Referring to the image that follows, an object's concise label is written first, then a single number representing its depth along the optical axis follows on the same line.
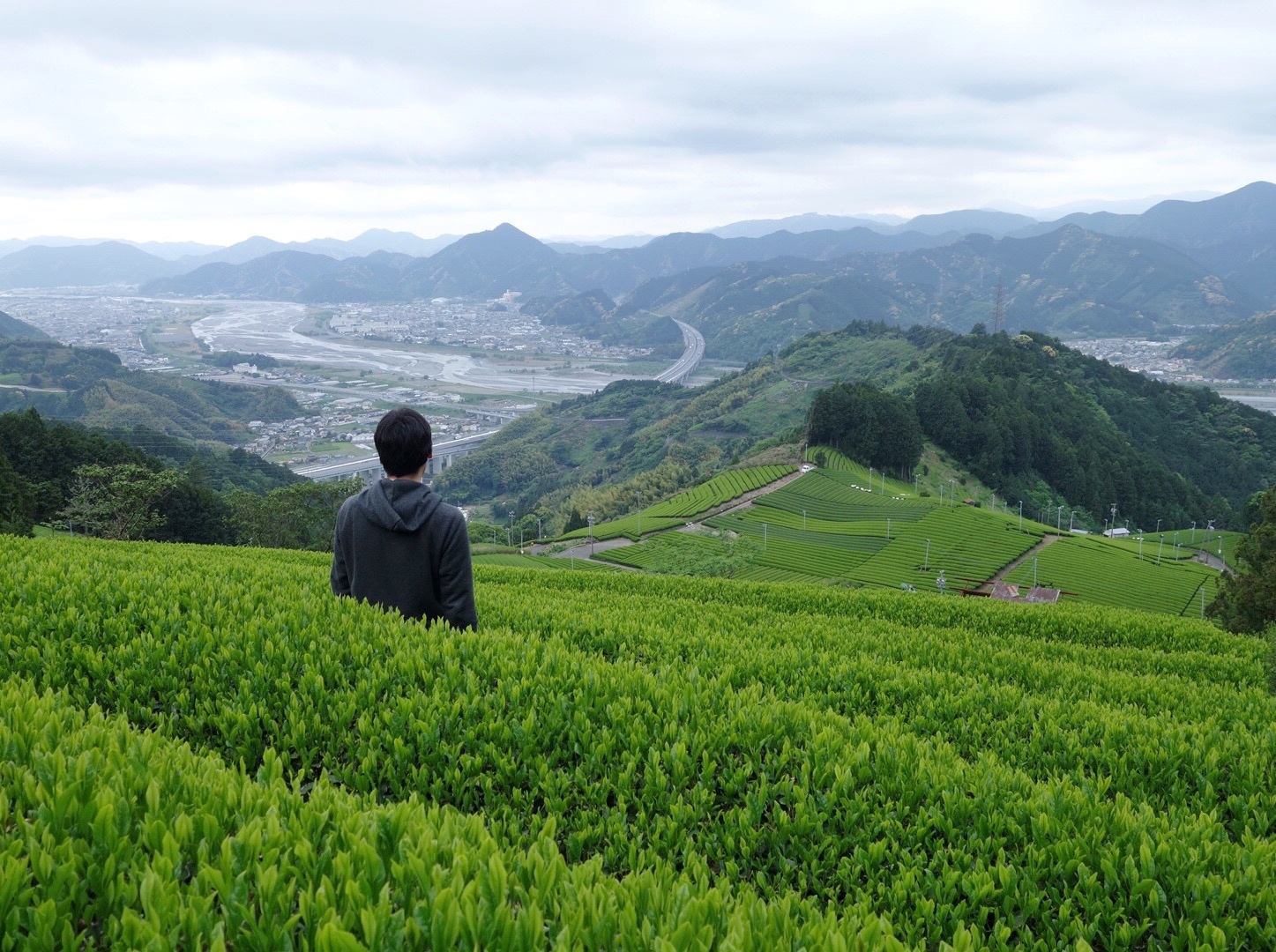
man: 4.66
